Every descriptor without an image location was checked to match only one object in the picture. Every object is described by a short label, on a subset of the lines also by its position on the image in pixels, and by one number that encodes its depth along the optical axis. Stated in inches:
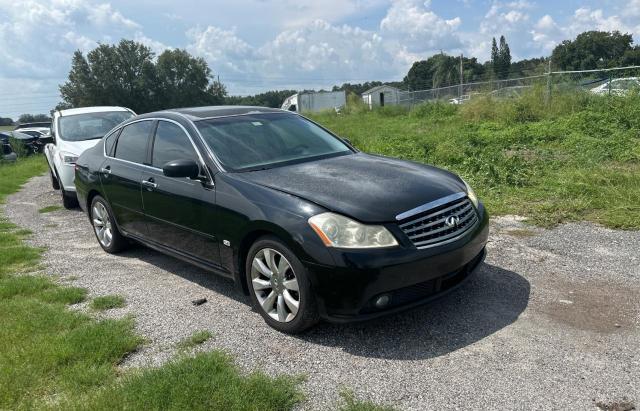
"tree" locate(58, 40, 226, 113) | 2775.6
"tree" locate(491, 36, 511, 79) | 3597.4
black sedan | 137.1
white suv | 356.8
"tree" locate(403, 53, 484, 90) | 2748.5
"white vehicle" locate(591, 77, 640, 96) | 546.6
